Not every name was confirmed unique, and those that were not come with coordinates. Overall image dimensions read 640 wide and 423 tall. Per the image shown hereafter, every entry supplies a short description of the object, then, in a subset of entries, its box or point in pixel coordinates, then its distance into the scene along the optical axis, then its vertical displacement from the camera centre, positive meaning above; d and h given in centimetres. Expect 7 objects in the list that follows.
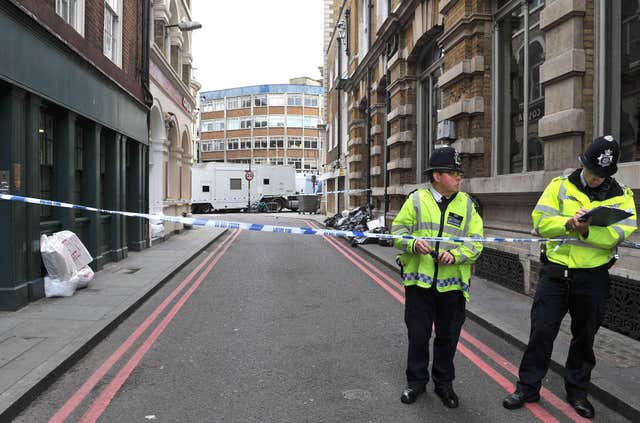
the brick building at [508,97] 685 +182
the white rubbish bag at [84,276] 827 -113
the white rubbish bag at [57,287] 774 -120
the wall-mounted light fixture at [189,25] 1744 +569
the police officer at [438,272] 412 -52
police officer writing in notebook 393 -47
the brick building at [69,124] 690 +134
